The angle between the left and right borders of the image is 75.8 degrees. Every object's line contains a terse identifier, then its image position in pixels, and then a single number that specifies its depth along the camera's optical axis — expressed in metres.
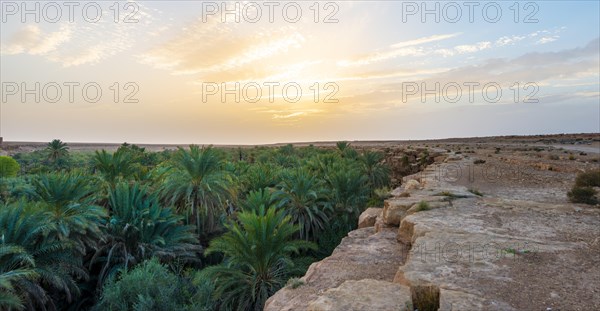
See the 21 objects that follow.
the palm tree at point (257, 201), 14.87
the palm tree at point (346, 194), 19.47
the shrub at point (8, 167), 21.03
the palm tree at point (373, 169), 27.05
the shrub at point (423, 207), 10.33
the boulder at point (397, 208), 10.61
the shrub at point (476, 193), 13.05
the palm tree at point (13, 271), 8.21
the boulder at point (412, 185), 14.99
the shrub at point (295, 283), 7.12
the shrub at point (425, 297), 4.91
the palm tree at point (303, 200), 17.61
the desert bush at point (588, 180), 12.66
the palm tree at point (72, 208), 11.57
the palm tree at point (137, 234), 13.28
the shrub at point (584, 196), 11.41
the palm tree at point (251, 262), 10.45
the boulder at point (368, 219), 12.56
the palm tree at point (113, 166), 17.94
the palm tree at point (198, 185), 16.55
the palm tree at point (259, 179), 20.19
